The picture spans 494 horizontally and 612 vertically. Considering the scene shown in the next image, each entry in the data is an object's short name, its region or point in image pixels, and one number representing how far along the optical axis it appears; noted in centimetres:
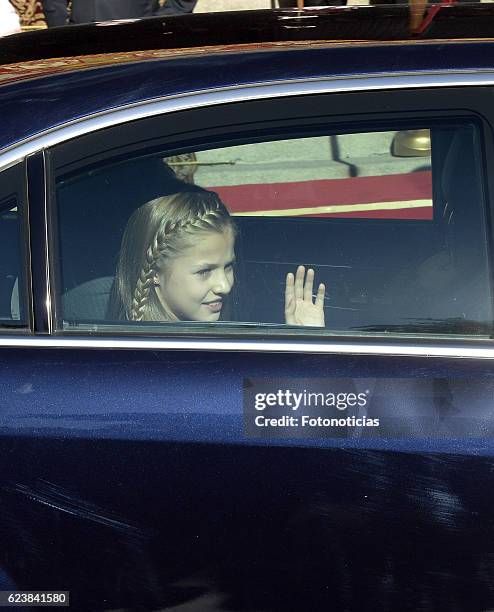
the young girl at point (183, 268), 522
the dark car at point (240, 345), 506
